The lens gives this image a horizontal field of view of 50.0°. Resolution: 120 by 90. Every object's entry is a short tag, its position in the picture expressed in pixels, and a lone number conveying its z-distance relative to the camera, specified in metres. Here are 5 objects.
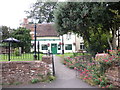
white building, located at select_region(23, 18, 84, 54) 24.73
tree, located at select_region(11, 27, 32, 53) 17.59
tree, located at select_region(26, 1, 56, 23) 19.40
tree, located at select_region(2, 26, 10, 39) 21.50
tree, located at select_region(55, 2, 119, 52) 7.85
